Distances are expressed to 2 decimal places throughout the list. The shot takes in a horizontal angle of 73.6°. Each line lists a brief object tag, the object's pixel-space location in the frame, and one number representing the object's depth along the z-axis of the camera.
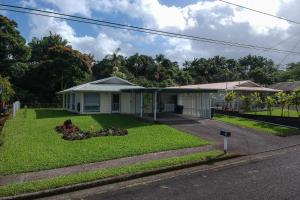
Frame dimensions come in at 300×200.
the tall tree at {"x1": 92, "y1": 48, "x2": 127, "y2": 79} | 37.64
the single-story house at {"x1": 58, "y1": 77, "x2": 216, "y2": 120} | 18.42
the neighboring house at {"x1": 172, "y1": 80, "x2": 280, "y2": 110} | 24.13
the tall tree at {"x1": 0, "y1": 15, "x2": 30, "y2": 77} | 29.36
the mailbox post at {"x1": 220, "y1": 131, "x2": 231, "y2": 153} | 8.51
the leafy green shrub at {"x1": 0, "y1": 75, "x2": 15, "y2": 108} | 18.00
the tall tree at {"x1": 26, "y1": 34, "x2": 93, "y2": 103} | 33.04
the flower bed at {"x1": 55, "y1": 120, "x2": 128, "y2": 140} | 10.08
